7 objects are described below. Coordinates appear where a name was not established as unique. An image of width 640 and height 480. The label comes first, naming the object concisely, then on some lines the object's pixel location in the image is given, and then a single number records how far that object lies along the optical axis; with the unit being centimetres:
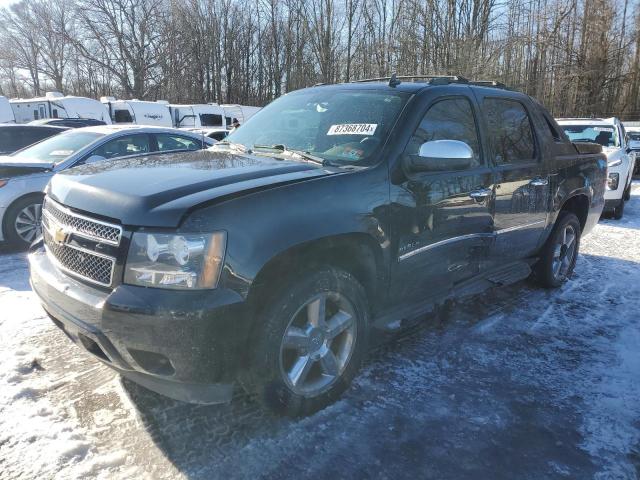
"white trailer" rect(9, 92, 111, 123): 2017
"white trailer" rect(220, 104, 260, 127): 2491
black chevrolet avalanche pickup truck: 230
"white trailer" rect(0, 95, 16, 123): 1783
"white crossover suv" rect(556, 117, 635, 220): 913
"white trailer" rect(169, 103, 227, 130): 2436
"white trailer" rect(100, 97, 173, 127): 2205
